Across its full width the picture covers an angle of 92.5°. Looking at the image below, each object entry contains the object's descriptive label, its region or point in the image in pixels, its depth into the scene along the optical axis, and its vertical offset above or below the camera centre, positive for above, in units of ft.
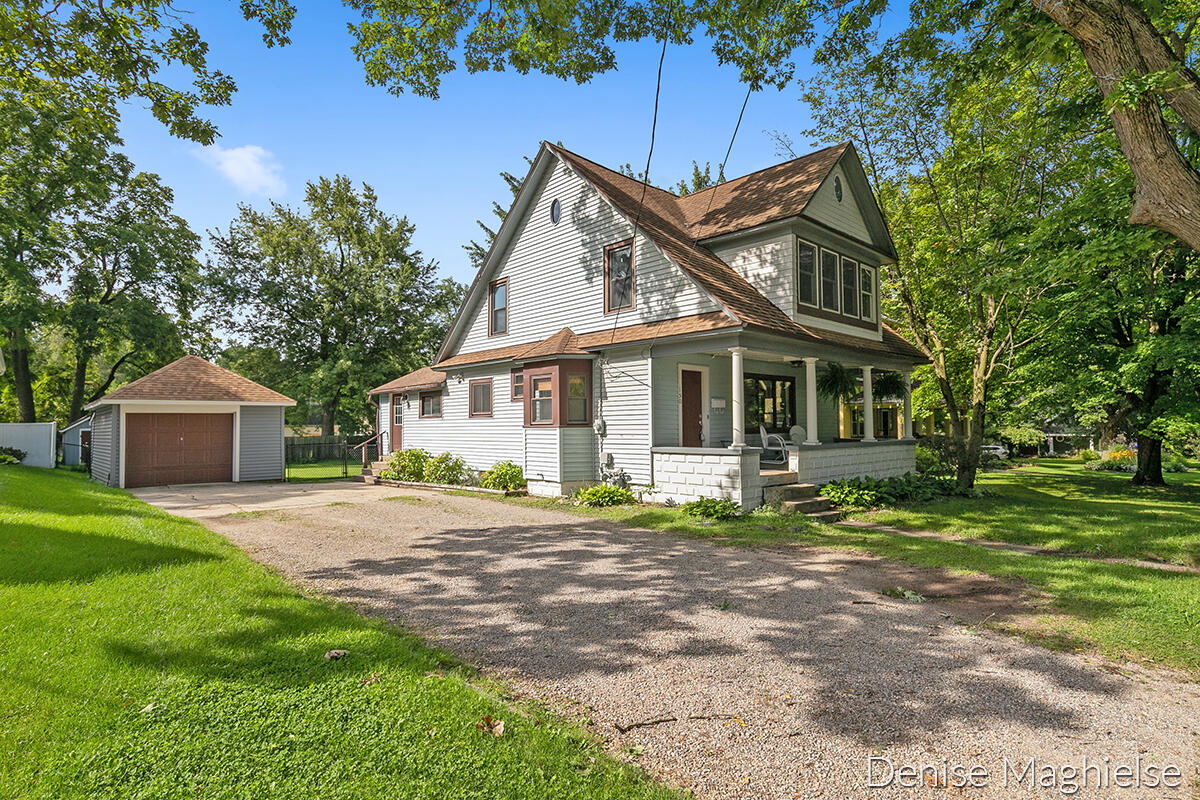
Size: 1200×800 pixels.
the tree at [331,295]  111.14 +25.50
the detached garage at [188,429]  58.75 -0.41
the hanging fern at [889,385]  57.26 +3.26
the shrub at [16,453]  68.70 -3.07
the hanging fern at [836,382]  52.06 +3.29
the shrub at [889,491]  41.47 -5.65
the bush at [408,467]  60.95 -4.66
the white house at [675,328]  41.60 +7.46
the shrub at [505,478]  49.51 -4.84
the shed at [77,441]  75.89 -1.90
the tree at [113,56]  25.13 +17.17
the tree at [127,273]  82.74 +24.16
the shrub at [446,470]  56.70 -4.72
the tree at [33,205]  74.33 +31.24
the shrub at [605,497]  41.65 -5.57
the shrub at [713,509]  35.73 -5.62
